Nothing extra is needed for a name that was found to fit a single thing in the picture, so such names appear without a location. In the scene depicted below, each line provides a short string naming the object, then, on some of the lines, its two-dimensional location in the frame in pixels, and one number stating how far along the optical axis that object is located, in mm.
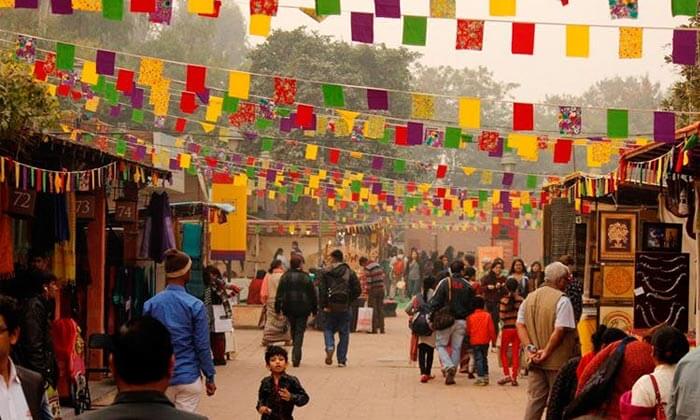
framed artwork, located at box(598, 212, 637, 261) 16203
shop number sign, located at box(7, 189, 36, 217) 14344
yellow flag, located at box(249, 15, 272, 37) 13648
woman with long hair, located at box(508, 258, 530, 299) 23406
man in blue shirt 10680
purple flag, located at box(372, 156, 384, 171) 30167
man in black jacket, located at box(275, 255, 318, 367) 21625
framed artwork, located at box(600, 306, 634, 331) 15820
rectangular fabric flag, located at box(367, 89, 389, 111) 17250
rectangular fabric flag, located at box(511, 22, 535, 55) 14039
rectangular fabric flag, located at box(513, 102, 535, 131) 17516
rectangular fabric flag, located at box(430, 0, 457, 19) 13312
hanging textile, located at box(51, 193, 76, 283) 16203
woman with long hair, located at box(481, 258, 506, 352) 24016
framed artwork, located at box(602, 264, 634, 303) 16078
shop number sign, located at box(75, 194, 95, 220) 17797
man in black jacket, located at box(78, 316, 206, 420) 4902
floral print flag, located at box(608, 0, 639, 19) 13055
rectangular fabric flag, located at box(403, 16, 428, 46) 13711
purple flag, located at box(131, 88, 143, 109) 19906
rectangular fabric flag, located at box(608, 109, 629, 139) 16328
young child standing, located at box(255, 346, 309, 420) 11117
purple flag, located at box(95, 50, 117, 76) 17000
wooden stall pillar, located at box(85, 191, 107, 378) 18438
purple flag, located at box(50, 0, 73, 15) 12773
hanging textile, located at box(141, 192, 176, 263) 20266
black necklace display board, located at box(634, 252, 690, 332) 14039
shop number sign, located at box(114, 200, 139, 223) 19859
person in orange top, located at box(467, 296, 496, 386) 20000
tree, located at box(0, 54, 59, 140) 13500
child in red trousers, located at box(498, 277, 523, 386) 20172
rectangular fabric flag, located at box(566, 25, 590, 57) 13773
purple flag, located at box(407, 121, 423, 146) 21672
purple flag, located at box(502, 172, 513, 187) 28797
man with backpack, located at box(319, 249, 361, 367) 22266
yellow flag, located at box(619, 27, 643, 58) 13930
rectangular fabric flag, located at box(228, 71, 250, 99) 17391
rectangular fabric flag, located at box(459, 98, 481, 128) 17438
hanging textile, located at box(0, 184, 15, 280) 13703
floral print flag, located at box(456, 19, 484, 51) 14484
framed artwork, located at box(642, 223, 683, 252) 14430
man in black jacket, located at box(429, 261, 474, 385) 19969
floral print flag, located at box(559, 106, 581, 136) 19747
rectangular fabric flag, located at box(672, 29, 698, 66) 13906
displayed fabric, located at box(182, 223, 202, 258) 22688
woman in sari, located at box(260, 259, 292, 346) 23828
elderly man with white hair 12656
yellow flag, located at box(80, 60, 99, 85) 18703
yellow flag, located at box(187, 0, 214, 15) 12773
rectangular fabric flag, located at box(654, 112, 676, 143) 13314
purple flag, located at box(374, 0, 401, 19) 12742
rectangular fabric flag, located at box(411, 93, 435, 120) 17984
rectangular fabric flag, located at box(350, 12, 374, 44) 13969
